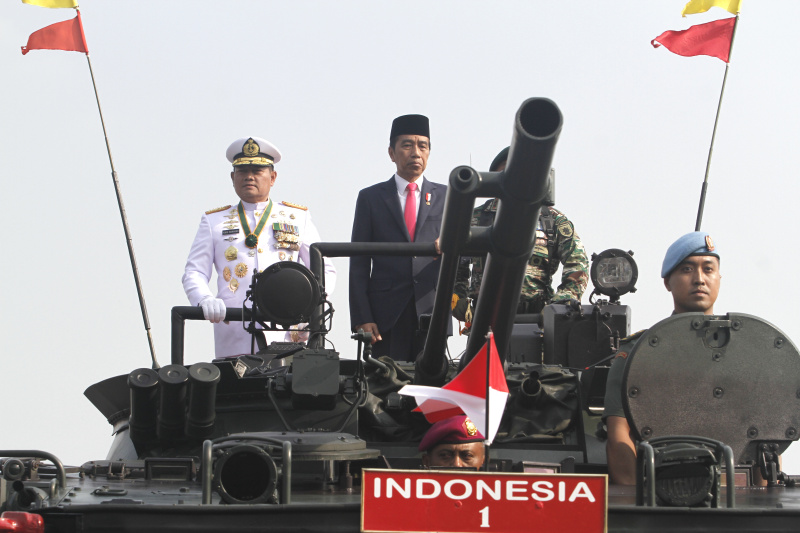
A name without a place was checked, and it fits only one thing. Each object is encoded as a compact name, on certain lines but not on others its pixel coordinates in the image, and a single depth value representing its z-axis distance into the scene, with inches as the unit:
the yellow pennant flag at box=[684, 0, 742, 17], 489.7
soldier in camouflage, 383.9
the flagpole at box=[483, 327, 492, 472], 233.1
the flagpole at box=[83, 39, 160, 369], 395.3
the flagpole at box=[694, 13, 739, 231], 437.7
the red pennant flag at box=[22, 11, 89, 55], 465.1
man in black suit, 406.0
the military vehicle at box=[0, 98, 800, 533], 212.5
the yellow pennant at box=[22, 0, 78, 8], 464.1
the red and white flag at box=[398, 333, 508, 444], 237.9
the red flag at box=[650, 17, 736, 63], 493.7
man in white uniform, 413.7
